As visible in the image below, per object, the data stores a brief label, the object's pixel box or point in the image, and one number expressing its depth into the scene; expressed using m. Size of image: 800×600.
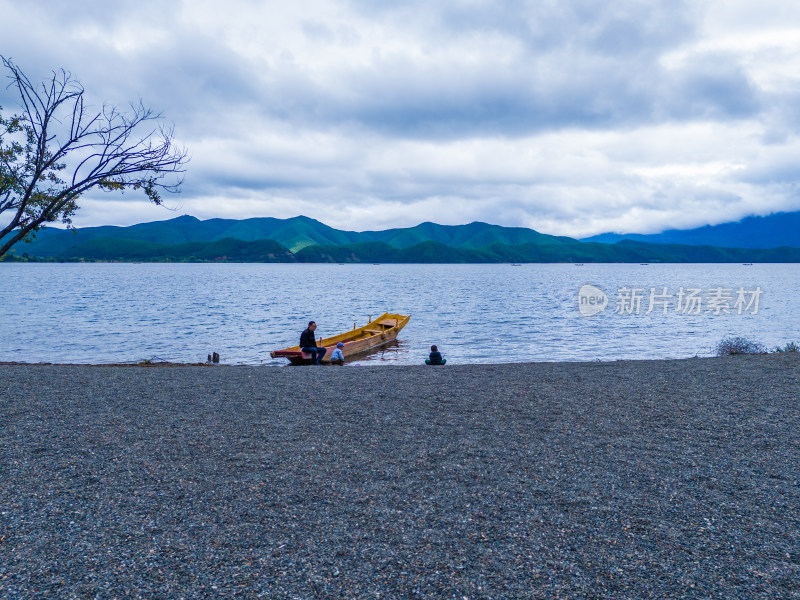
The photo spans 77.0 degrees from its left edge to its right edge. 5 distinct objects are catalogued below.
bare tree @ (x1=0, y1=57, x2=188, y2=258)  11.90
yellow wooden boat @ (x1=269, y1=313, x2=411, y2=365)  22.95
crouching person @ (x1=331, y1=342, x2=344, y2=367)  23.41
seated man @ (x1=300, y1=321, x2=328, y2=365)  22.20
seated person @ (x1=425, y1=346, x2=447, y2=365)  20.94
